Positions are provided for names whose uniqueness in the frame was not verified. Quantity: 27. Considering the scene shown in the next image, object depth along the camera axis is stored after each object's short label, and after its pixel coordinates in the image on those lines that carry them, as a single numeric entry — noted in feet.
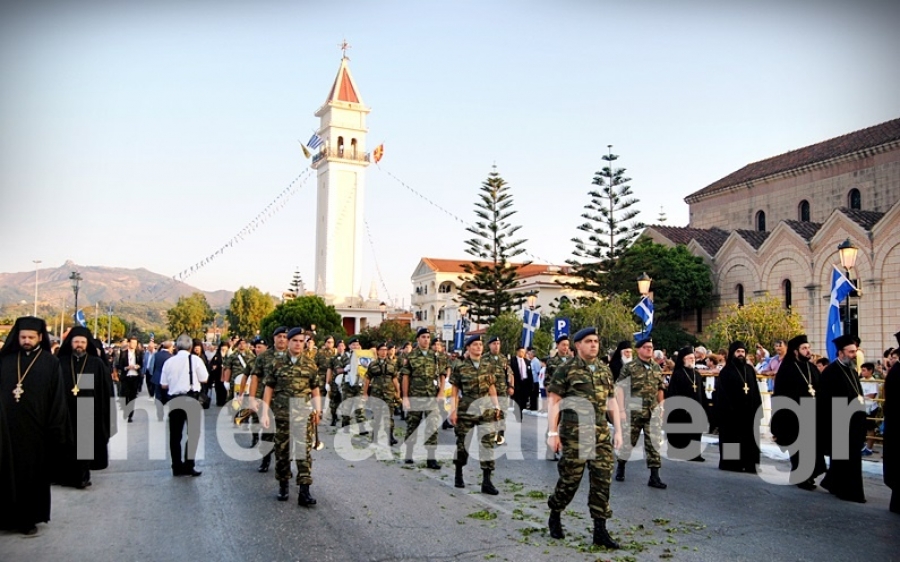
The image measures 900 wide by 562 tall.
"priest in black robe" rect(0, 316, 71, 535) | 23.89
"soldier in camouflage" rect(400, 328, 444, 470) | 38.79
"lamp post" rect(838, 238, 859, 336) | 50.08
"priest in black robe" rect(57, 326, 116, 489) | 31.32
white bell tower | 273.13
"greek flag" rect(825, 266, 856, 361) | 49.52
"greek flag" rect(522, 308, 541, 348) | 91.97
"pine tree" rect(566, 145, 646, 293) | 157.69
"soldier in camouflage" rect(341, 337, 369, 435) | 55.83
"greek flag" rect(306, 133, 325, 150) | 279.08
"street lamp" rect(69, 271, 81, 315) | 166.50
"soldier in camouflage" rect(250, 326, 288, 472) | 30.17
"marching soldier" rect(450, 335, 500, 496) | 31.99
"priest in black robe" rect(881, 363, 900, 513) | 28.27
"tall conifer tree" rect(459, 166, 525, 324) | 177.06
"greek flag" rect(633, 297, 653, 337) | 69.41
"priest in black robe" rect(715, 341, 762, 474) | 37.42
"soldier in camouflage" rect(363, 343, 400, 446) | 46.01
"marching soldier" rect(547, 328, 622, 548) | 23.16
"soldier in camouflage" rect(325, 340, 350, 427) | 54.70
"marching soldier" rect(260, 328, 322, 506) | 27.91
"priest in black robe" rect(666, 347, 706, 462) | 41.78
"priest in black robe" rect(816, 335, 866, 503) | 30.86
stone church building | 116.47
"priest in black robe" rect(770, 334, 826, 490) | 35.91
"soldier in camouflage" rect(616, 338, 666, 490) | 34.32
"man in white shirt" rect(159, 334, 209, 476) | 33.58
